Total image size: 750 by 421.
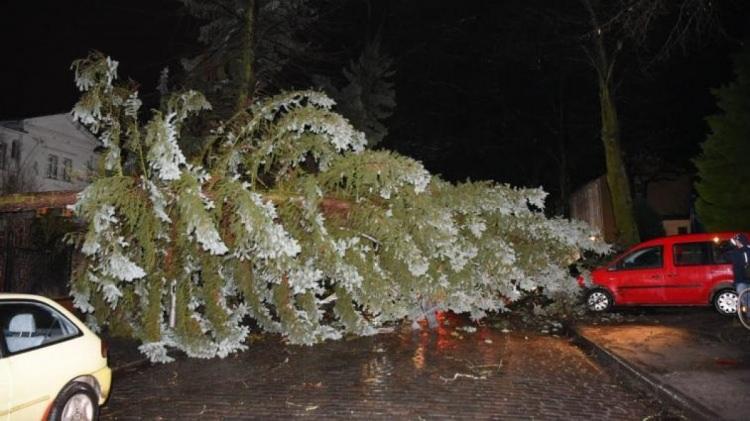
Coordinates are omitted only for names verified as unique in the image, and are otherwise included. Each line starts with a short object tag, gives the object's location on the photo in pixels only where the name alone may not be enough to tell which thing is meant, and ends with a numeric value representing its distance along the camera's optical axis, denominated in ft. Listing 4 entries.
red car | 41.11
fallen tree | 28.02
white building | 104.63
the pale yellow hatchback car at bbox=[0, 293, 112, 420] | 15.60
